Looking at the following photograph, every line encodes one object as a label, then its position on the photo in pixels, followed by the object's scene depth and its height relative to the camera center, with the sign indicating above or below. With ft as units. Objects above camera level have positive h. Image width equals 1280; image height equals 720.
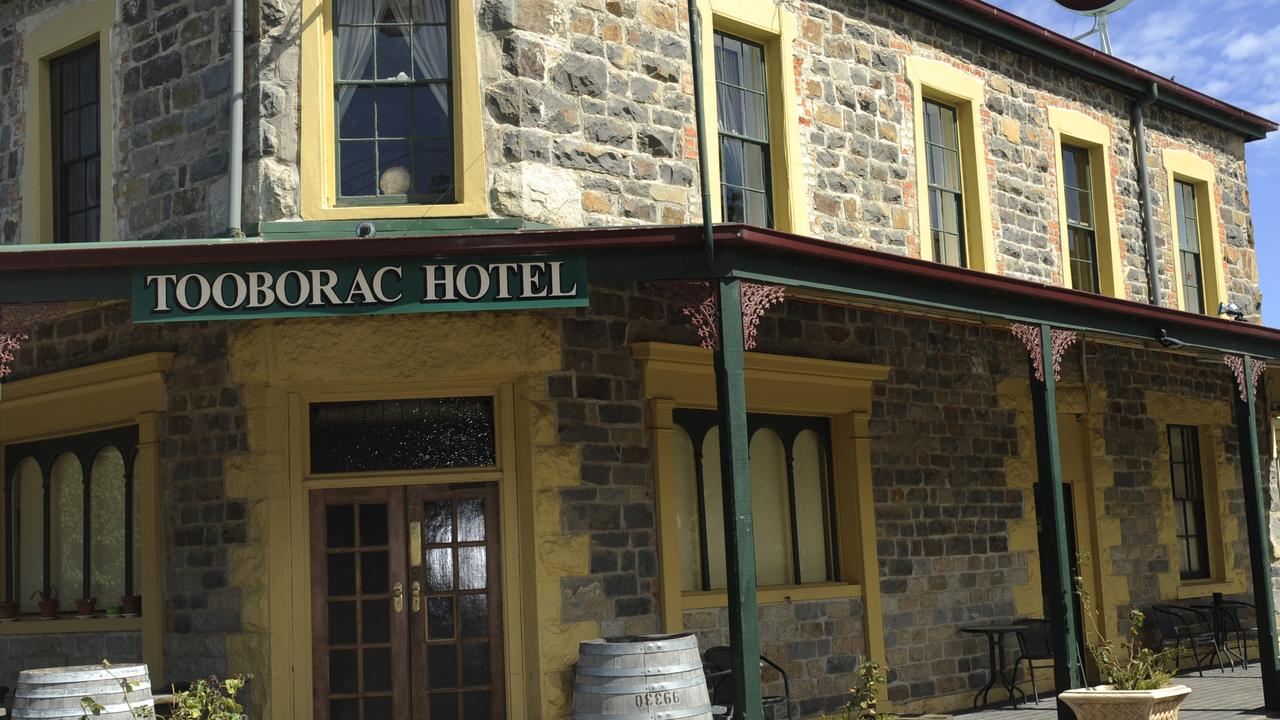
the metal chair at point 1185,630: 46.32 -3.47
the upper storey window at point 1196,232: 52.16 +10.65
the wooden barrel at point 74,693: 23.25 -1.88
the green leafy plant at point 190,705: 23.16 -2.16
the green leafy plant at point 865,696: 27.94 -3.04
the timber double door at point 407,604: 30.81 -0.92
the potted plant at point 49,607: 35.06 -0.69
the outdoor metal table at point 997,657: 39.47 -3.48
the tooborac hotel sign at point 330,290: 26.45 +5.02
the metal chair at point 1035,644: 39.78 -3.15
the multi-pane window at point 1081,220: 47.32 +10.13
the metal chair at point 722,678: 32.32 -2.95
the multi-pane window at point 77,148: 34.68 +10.39
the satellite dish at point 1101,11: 51.52 +18.43
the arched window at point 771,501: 34.94 +1.09
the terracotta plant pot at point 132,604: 33.30 -0.68
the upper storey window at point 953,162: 41.55 +10.93
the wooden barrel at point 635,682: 24.20 -2.23
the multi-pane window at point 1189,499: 51.65 +0.85
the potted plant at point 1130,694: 28.81 -3.37
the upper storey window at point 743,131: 35.78 +10.36
